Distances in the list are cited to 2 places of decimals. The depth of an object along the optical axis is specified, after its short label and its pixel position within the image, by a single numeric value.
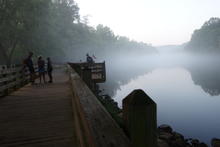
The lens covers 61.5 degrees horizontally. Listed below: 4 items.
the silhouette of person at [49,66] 11.70
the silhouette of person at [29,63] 10.86
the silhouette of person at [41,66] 11.54
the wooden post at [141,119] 1.35
